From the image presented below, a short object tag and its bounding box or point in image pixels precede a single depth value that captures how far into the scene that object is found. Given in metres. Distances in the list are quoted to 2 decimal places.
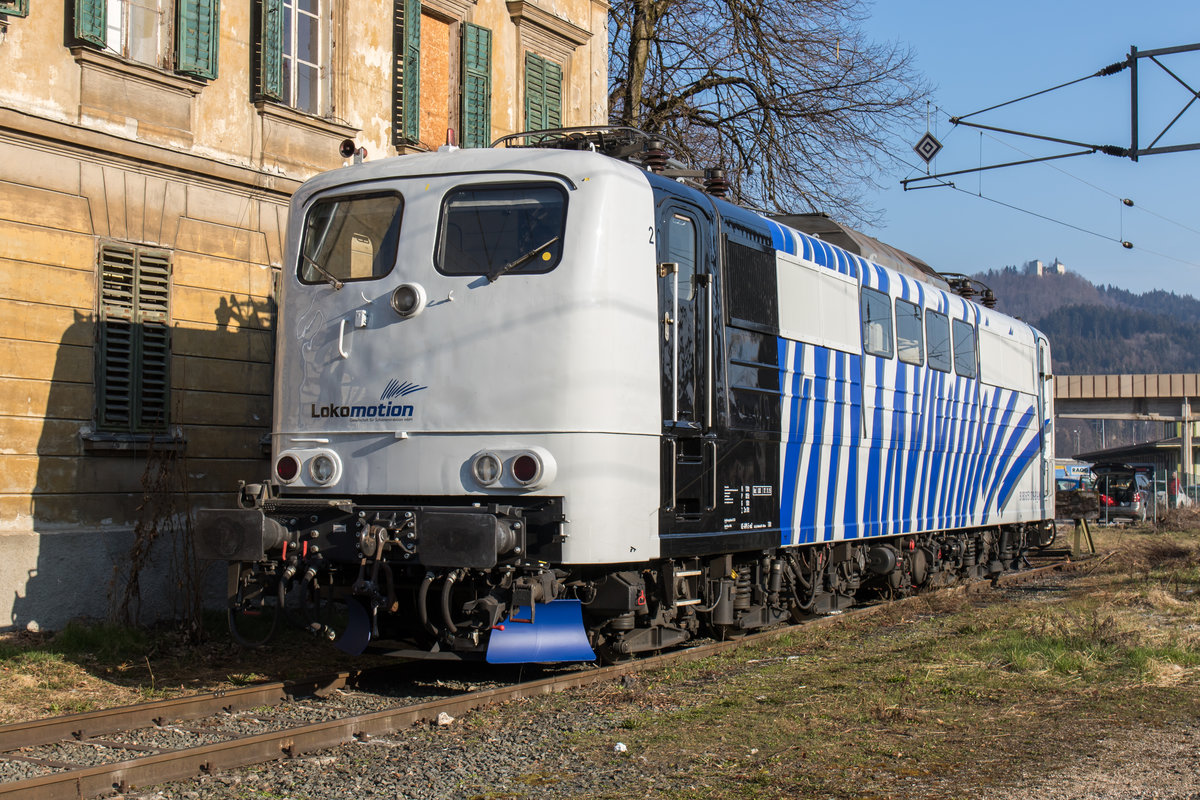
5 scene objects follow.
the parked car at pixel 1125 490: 38.38
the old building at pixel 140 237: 10.16
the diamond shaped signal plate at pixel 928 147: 21.66
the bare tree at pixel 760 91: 21.52
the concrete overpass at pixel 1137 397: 52.22
